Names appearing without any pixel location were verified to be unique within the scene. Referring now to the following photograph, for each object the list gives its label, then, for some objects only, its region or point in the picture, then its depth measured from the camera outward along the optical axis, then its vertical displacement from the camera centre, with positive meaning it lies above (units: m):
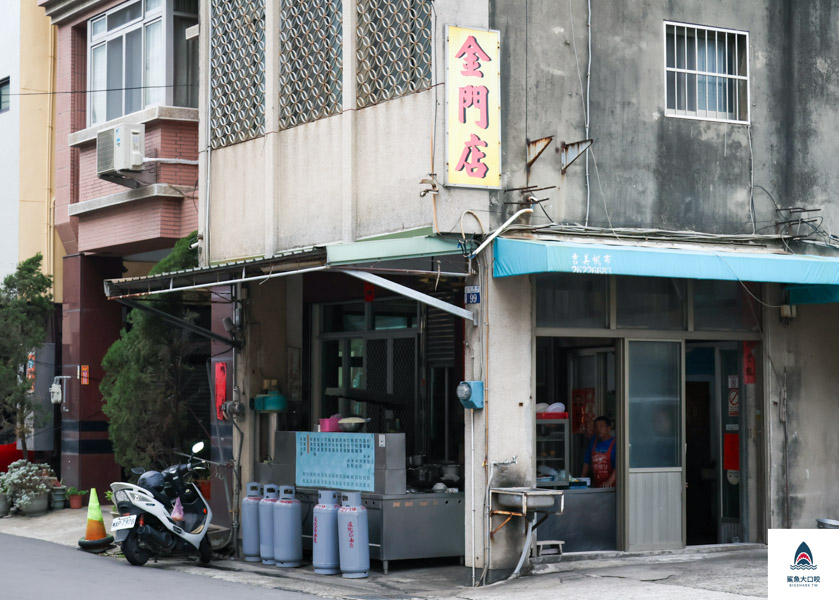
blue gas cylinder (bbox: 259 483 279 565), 15.34 -1.74
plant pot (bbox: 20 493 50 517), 20.67 -1.98
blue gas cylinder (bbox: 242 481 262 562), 15.73 -1.77
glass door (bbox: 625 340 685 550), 14.52 -0.67
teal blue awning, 12.59 +1.33
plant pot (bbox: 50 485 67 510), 21.22 -1.87
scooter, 15.16 -1.61
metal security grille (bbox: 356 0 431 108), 13.80 +3.95
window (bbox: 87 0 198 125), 19.62 +5.46
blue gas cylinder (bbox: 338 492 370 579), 14.01 -1.76
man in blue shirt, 14.63 -0.82
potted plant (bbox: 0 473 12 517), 21.09 -1.97
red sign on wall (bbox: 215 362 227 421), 17.56 +0.05
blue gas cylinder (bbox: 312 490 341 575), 14.33 -1.76
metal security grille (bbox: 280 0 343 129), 15.35 +4.20
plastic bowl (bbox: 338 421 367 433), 15.48 -0.47
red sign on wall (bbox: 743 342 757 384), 15.53 +0.30
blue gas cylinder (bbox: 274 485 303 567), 15.11 -1.77
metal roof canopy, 12.62 +1.38
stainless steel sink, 12.80 -1.15
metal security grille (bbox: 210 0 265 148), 16.83 +4.43
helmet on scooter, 15.51 -1.16
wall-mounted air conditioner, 18.86 +3.70
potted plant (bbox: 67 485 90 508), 21.28 -1.87
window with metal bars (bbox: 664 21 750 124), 14.77 +3.82
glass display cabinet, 14.27 -0.75
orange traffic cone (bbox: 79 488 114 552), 16.77 -1.98
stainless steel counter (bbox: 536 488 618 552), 14.18 -1.56
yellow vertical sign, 13.28 +3.04
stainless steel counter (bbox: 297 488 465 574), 14.41 -1.62
